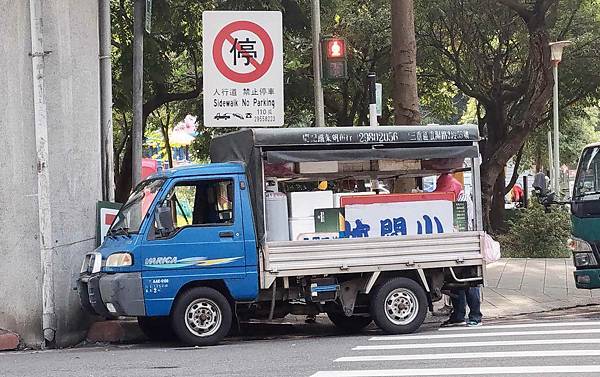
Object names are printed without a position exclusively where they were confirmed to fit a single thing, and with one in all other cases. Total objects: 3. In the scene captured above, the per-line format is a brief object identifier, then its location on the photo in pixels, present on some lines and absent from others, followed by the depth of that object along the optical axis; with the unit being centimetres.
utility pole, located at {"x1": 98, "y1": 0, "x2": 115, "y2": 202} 1339
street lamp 2242
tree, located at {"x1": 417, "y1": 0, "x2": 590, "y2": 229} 2441
